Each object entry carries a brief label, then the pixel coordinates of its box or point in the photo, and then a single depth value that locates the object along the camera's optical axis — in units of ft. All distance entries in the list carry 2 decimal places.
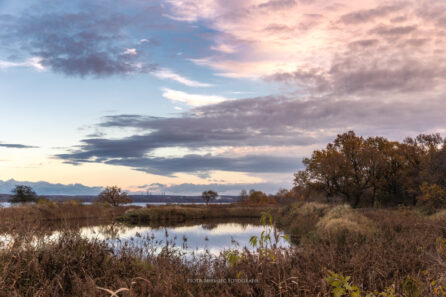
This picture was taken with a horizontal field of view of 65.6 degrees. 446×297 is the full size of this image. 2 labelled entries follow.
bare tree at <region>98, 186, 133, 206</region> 178.96
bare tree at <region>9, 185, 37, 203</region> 154.61
